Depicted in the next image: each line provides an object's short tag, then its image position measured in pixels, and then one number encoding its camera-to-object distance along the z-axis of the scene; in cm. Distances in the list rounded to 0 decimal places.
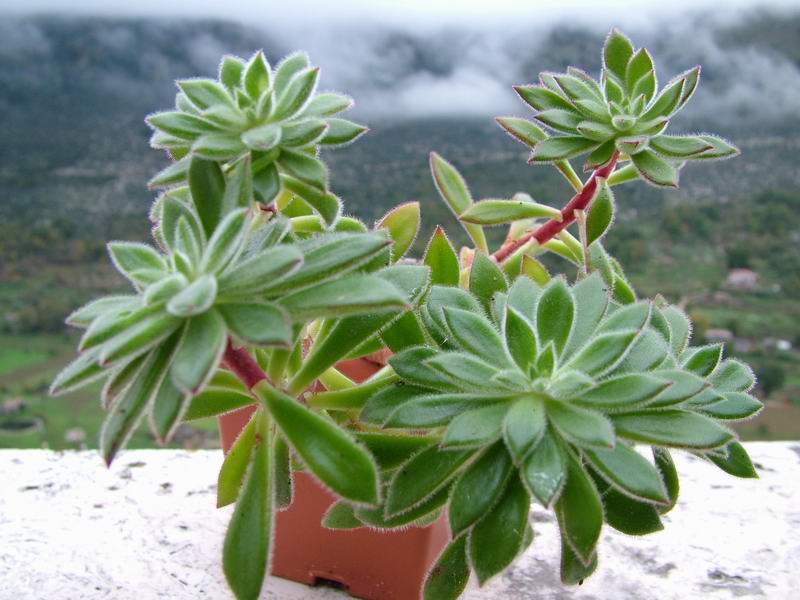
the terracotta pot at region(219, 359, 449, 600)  42
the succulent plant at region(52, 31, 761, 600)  31
